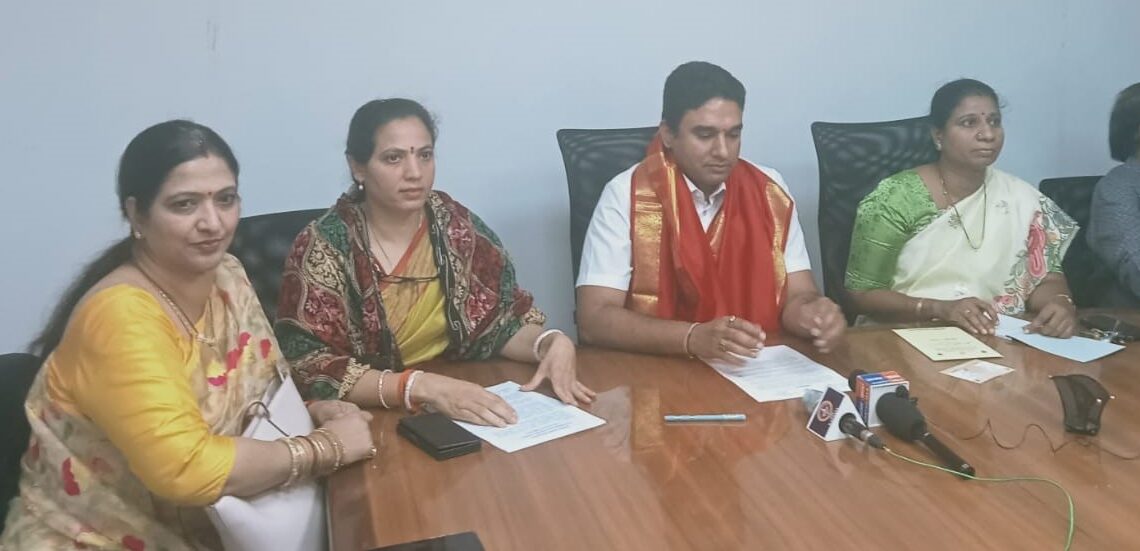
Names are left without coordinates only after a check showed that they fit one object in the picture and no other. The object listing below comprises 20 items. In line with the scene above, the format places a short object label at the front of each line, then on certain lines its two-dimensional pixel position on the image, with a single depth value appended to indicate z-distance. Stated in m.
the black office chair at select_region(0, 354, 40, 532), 1.36
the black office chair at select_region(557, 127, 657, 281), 2.33
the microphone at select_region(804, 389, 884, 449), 1.38
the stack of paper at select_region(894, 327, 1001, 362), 1.80
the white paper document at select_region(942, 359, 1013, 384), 1.69
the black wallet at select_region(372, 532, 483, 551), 1.08
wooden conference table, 1.14
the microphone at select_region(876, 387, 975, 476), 1.33
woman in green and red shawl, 1.70
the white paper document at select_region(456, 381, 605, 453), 1.43
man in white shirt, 2.08
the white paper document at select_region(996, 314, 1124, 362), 1.81
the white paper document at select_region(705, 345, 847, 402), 1.61
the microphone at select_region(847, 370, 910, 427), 1.46
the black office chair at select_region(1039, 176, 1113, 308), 2.63
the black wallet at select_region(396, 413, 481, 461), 1.38
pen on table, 1.48
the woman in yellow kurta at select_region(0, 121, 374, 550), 1.21
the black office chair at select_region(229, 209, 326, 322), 2.02
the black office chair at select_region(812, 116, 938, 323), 2.49
